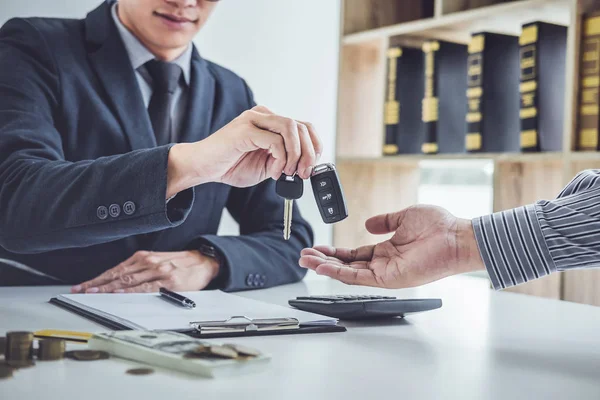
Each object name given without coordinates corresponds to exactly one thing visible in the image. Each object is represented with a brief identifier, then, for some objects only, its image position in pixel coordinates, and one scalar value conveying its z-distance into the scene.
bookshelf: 1.90
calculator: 1.12
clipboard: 0.96
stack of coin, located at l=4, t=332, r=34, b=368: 0.77
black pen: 1.15
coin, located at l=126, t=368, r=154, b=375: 0.75
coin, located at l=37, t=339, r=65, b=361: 0.79
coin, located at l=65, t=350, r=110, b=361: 0.80
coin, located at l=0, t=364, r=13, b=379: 0.71
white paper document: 1.01
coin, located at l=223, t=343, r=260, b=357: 0.79
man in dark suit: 1.26
